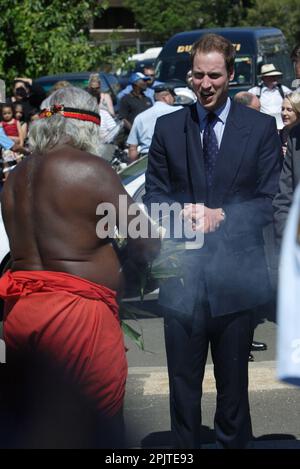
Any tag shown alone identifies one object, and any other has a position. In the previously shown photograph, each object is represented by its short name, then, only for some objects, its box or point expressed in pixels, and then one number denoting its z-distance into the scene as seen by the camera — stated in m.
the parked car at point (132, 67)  23.46
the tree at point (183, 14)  44.41
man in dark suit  4.32
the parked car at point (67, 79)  18.42
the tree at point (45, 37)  18.02
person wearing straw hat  14.39
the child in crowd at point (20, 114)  15.78
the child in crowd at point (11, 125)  15.21
